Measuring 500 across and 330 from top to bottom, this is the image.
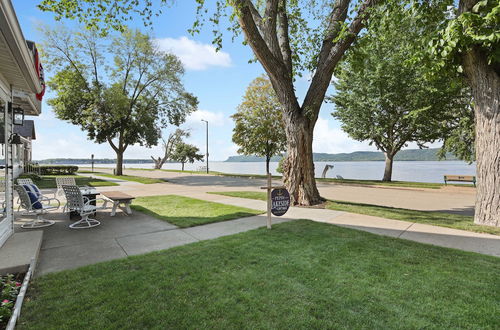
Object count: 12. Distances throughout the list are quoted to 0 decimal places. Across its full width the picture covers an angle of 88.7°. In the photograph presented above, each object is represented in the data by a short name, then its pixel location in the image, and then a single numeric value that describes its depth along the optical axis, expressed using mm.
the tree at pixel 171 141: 57406
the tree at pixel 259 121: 28281
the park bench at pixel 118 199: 7505
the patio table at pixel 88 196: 7352
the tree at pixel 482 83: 5758
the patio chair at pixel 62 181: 10831
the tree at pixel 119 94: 22984
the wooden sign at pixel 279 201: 6191
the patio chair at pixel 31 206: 6230
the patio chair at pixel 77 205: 6246
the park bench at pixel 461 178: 16284
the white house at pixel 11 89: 3785
